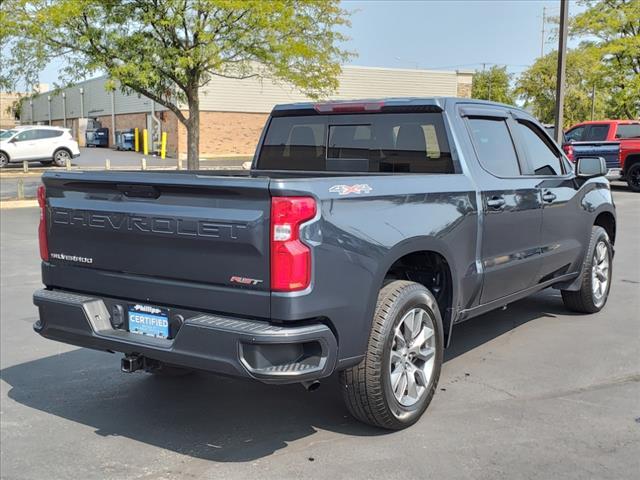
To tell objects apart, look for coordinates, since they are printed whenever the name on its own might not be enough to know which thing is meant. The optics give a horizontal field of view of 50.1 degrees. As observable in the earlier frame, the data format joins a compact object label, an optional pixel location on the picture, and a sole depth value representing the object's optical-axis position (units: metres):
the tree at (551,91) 45.28
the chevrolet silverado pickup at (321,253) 3.35
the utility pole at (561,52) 14.86
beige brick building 43.03
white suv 31.00
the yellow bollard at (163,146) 42.27
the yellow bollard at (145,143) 45.56
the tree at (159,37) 14.91
